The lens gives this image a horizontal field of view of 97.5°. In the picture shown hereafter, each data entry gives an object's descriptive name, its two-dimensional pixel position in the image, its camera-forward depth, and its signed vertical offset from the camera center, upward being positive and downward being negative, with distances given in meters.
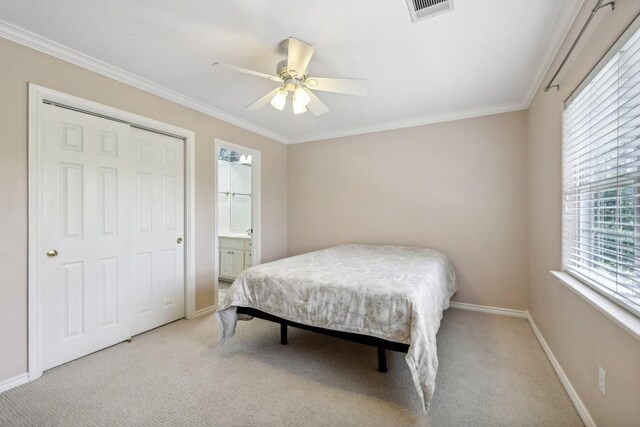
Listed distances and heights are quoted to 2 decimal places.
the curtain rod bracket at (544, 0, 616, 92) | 1.32 +0.99
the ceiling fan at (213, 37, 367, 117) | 1.91 +0.98
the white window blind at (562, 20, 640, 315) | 1.25 +0.19
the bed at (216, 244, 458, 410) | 1.68 -0.64
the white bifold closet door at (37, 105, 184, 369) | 2.14 -0.18
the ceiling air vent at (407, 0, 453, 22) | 1.63 +1.23
